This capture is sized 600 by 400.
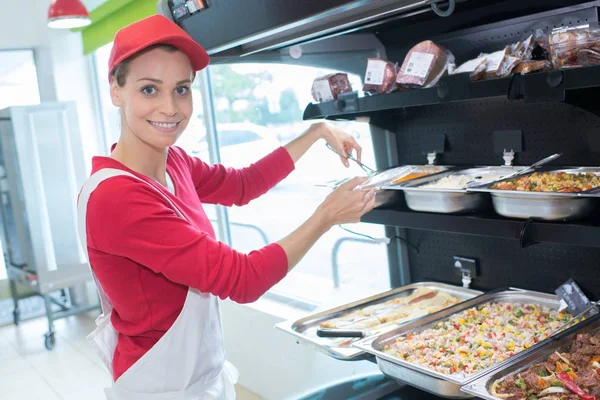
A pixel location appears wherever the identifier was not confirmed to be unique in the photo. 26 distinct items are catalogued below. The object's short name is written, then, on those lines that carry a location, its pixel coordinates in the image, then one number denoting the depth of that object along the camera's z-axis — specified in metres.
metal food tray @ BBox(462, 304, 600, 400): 1.34
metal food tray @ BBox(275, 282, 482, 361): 1.76
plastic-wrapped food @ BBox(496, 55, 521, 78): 1.52
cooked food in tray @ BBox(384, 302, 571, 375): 1.59
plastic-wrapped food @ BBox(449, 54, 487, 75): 1.57
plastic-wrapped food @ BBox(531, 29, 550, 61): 1.58
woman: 1.48
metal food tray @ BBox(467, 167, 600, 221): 1.38
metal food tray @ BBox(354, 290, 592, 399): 1.43
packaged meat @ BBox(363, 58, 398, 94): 1.82
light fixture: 3.51
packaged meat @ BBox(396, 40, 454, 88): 1.72
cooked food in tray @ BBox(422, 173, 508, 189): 1.70
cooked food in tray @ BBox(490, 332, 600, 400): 1.31
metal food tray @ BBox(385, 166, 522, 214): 1.65
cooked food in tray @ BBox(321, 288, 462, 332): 2.00
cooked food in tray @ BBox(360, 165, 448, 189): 1.91
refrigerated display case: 1.43
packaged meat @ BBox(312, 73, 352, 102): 2.02
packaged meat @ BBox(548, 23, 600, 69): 1.34
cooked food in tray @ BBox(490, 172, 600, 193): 1.44
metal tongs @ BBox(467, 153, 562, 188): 1.60
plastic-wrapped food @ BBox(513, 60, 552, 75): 1.47
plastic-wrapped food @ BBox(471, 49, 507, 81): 1.54
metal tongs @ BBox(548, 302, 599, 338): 1.62
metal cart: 5.34
